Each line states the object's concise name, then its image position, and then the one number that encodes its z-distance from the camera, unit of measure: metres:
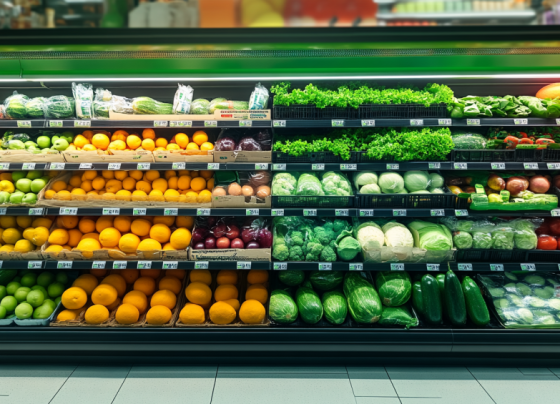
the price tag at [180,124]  2.91
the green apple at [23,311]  2.86
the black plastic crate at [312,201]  2.92
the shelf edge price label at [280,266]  2.89
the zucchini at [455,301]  2.83
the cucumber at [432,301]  2.85
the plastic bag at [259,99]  3.00
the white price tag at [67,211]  2.91
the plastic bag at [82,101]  2.97
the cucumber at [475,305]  2.84
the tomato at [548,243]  3.01
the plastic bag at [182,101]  3.06
